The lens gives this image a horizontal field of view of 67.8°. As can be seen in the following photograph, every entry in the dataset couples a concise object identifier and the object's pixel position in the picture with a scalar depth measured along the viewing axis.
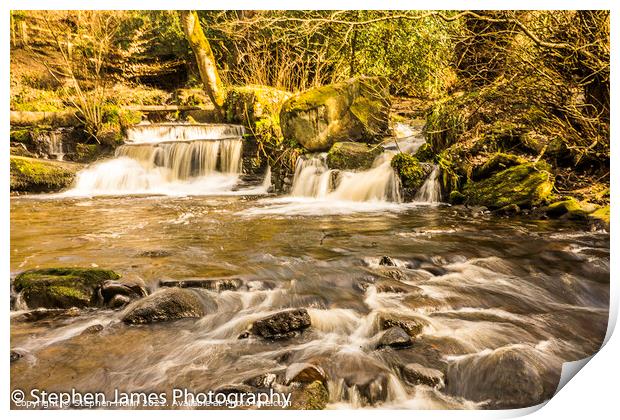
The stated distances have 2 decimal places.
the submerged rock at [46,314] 2.84
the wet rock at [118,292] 2.92
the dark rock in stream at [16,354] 2.64
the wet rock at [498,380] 2.52
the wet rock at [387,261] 3.38
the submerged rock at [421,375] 2.50
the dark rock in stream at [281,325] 2.76
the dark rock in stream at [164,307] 2.81
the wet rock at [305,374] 2.48
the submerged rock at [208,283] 3.08
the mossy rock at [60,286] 2.90
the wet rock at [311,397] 2.43
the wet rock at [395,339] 2.69
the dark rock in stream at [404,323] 2.79
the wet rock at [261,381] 2.48
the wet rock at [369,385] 2.46
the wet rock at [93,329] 2.73
